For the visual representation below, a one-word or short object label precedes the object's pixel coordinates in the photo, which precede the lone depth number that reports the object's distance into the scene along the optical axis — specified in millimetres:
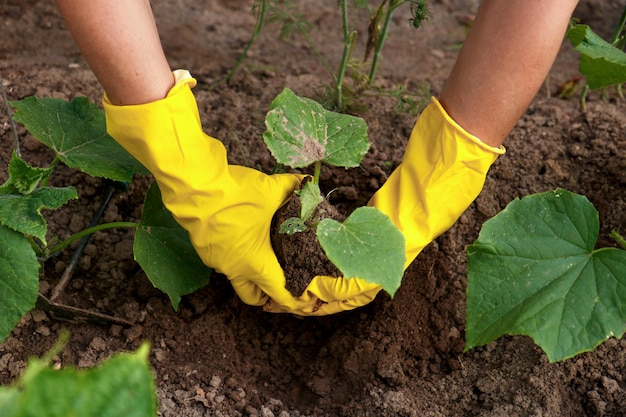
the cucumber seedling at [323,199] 1264
